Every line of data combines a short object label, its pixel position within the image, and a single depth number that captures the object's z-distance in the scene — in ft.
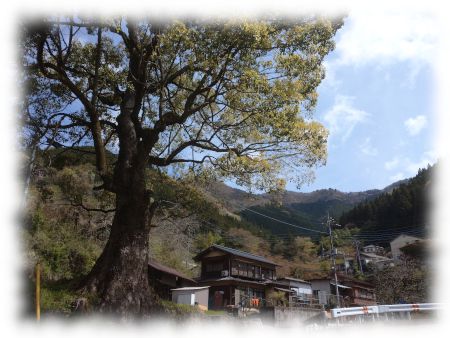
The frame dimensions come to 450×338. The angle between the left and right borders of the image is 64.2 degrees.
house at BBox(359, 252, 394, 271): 200.64
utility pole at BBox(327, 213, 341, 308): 115.55
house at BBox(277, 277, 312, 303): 128.16
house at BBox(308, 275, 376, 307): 139.85
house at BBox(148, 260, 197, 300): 86.33
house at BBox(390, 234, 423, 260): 192.75
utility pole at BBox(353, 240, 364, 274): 184.69
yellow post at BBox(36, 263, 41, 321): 14.54
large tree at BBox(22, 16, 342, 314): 28.99
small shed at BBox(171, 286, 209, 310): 77.51
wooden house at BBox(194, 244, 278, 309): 112.88
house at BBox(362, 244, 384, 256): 224.72
